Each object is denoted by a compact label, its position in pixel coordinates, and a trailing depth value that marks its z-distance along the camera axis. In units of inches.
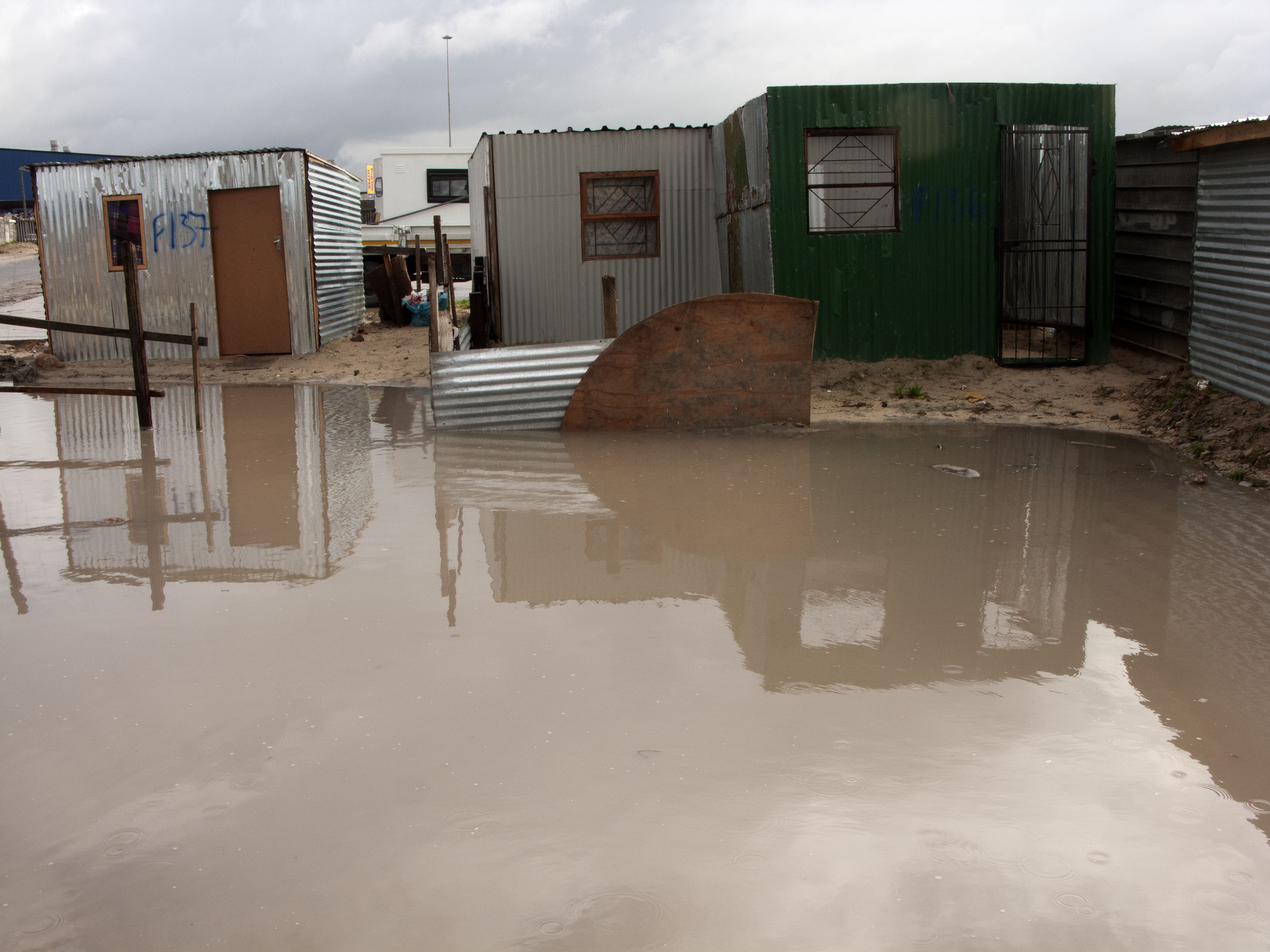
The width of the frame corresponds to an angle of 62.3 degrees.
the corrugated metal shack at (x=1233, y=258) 353.1
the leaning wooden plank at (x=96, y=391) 378.9
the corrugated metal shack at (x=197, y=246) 601.9
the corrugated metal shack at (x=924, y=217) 456.1
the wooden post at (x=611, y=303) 390.9
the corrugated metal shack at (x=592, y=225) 552.4
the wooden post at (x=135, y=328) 394.6
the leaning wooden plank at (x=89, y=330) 381.1
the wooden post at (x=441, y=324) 438.6
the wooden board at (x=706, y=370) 369.7
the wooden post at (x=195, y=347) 394.0
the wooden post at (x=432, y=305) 398.9
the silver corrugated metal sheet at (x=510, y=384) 379.6
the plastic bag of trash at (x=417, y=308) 769.6
